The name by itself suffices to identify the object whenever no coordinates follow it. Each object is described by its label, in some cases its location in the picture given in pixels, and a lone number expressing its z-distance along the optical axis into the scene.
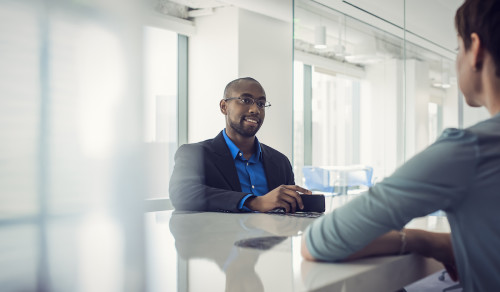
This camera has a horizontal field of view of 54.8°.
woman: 0.74
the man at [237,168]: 1.58
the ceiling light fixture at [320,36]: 4.32
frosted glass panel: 0.39
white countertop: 0.72
